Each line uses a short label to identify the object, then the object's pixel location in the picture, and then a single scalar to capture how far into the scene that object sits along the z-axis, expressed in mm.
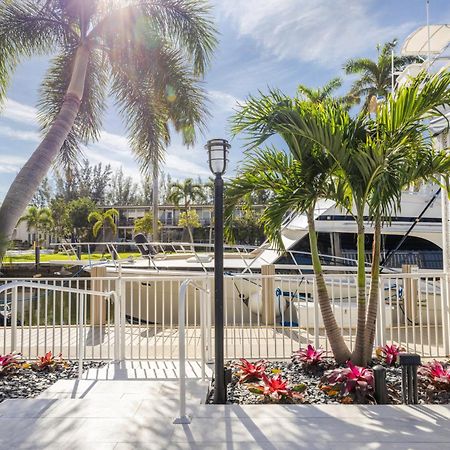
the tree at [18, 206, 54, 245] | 34156
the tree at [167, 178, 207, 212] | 32781
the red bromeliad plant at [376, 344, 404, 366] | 4168
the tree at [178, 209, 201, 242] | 31109
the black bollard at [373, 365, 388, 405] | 3258
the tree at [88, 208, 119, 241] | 31438
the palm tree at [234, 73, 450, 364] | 3658
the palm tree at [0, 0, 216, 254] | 6332
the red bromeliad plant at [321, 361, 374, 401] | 3305
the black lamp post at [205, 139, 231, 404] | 3387
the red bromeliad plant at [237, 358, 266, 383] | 3830
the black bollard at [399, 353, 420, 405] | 3223
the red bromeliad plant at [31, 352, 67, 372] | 4391
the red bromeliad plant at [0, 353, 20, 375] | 4104
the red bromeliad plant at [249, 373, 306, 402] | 3314
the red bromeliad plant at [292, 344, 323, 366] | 4066
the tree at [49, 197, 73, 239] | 36812
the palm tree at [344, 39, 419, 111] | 20328
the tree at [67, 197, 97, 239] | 35469
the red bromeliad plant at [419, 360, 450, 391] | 3445
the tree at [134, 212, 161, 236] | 32906
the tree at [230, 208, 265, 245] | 31453
